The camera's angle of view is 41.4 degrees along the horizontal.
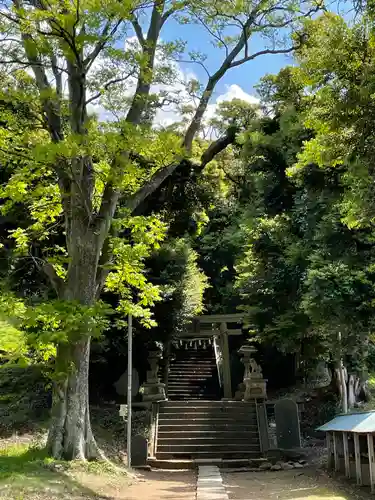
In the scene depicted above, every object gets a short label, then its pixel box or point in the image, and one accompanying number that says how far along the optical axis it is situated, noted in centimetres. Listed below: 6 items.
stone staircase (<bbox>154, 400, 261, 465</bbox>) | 1280
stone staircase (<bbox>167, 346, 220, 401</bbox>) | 1865
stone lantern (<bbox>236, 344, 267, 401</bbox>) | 1530
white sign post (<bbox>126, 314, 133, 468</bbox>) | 1035
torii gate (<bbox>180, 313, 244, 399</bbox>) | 1895
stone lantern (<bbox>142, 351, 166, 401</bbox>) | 1513
